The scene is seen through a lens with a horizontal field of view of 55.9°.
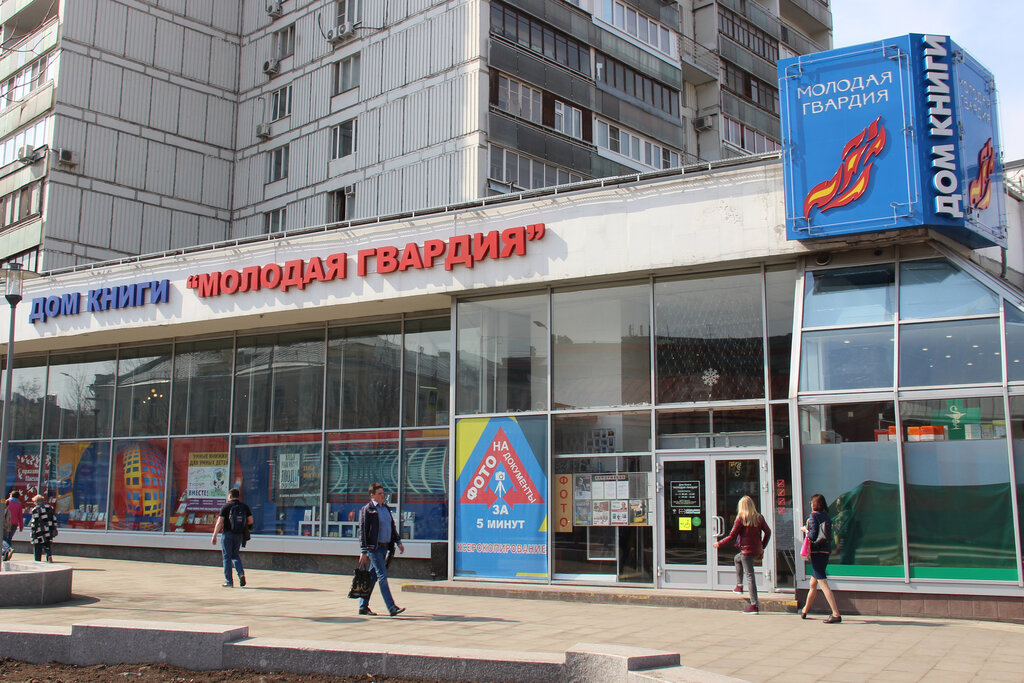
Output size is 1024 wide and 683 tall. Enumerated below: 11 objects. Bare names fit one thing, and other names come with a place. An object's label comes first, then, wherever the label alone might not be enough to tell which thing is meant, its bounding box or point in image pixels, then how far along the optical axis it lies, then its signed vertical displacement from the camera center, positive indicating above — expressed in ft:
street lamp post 49.52 +10.02
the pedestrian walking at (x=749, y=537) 41.09 -2.35
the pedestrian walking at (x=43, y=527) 60.39 -3.03
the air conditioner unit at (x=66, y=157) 102.68 +34.01
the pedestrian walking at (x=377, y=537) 38.27 -2.28
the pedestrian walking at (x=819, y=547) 38.60 -2.56
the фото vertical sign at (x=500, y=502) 50.42 -1.11
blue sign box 41.50 +14.92
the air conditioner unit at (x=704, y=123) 127.97 +47.24
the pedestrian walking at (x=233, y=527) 50.83 -2.50
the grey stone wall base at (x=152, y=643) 27.48 -4.73
